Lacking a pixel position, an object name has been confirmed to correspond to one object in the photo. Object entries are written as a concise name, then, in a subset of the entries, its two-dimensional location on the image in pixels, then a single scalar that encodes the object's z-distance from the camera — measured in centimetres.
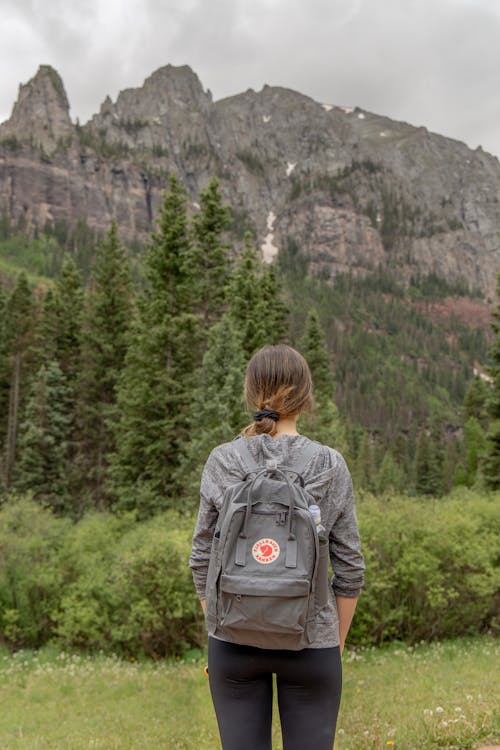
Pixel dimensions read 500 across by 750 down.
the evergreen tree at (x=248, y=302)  2772
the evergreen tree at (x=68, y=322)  4081
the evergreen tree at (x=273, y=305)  3095
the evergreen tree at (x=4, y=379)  4300
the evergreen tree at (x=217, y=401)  2186
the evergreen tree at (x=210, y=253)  2923
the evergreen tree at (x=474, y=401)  7912
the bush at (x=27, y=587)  1709
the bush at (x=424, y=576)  1419
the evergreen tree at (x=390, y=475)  7352
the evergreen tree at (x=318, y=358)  3816
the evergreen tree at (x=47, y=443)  3500
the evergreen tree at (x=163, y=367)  2688
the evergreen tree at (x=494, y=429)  2769
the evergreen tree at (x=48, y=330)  4038
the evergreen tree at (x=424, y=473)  8231
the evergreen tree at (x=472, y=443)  7010
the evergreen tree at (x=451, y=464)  8241
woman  267
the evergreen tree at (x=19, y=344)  4275
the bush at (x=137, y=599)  1441
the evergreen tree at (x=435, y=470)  8166
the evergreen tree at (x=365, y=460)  8127
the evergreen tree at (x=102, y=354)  3706
